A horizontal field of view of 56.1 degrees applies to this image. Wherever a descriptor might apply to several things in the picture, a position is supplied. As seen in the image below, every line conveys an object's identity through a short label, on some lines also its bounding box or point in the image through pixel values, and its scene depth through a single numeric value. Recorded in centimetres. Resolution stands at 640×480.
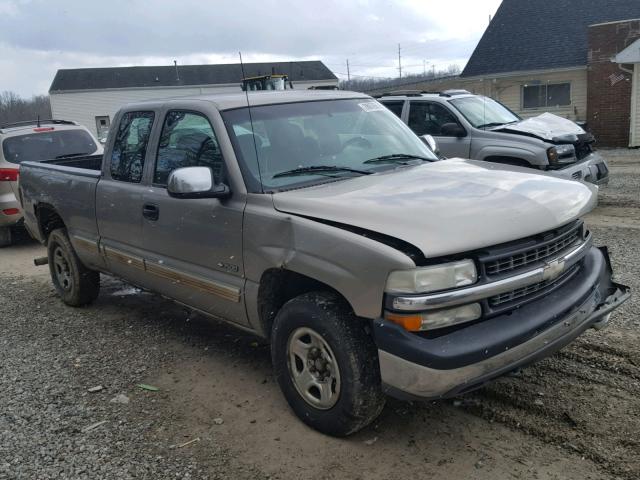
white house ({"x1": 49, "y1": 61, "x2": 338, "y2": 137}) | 4634
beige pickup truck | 294
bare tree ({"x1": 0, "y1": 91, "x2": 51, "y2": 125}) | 6197
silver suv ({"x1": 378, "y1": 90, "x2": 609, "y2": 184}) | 856
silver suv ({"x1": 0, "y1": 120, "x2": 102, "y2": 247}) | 948
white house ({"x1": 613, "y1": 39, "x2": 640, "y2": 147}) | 1786
